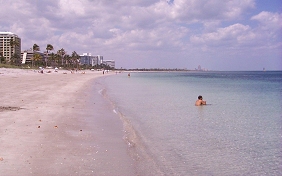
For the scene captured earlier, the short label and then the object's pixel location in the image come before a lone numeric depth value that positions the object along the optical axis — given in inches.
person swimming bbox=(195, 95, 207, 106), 671.0
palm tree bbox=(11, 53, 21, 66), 4047.2
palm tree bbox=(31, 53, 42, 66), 4171.3
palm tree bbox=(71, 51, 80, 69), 6261.3
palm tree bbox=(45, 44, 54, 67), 4490.7
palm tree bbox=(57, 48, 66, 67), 5686.0
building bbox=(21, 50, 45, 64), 6630.9
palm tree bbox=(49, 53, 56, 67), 5219.5
